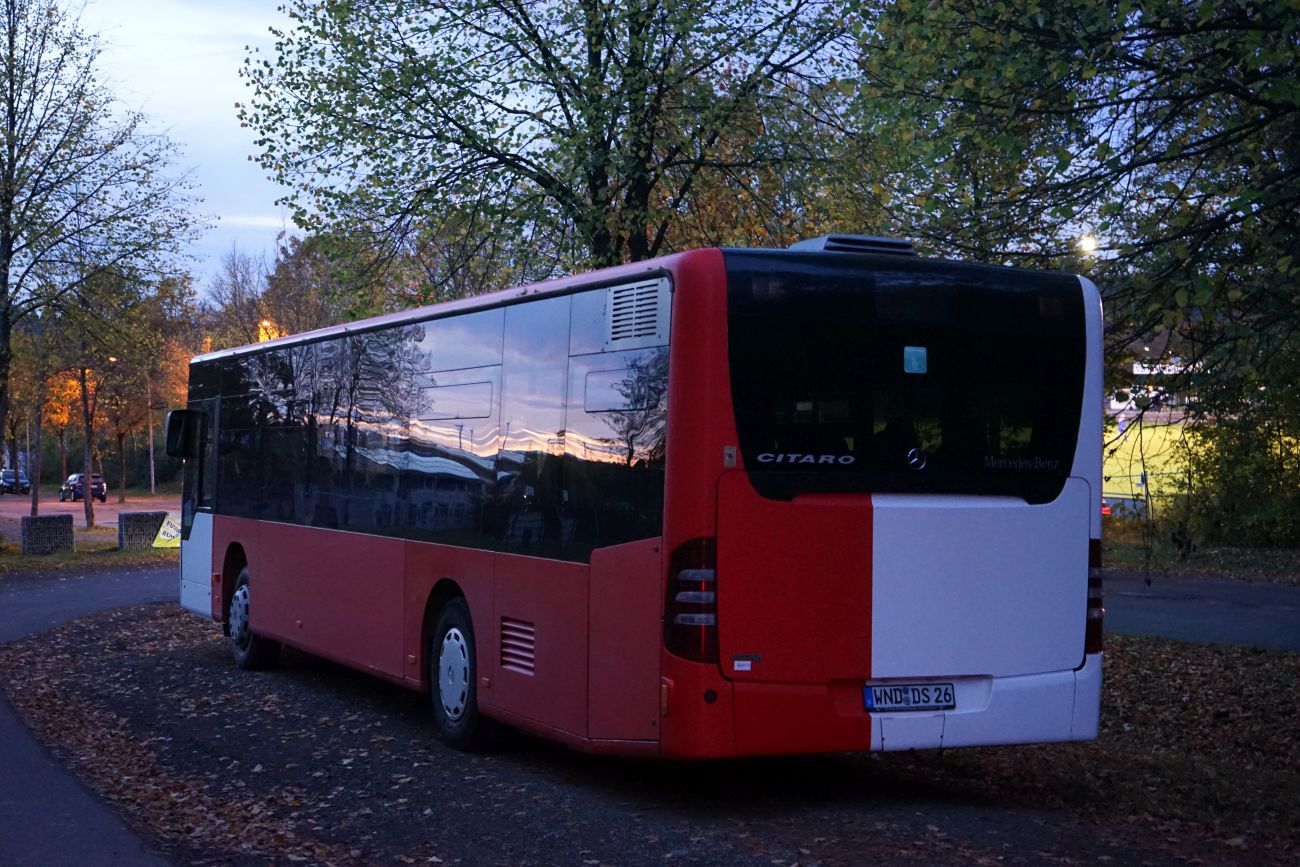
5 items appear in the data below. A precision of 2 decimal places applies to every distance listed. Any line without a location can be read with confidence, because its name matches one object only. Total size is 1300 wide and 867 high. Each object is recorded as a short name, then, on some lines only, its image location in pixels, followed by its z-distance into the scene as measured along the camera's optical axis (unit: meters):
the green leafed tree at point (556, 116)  19.19
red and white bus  7.63
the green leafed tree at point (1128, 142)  10.54
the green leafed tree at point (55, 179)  31.09
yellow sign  36.78
